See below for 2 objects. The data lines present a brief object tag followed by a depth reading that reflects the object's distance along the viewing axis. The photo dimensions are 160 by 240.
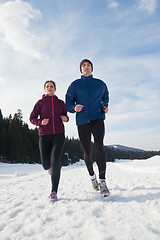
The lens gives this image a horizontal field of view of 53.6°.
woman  3.35
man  3.35
